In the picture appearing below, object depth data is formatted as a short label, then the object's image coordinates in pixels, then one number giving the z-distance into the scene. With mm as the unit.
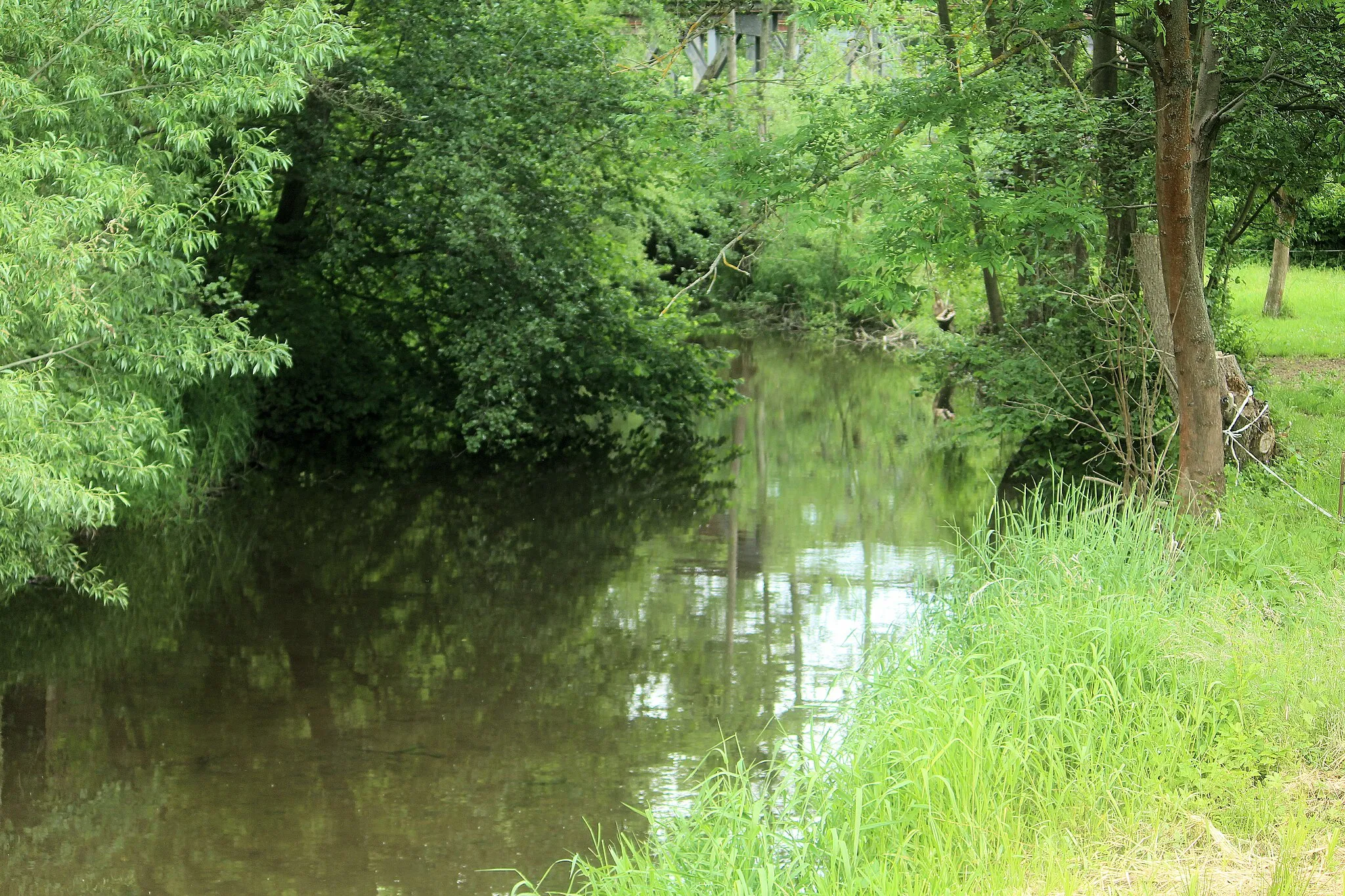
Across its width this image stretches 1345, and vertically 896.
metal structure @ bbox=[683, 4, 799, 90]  37312
